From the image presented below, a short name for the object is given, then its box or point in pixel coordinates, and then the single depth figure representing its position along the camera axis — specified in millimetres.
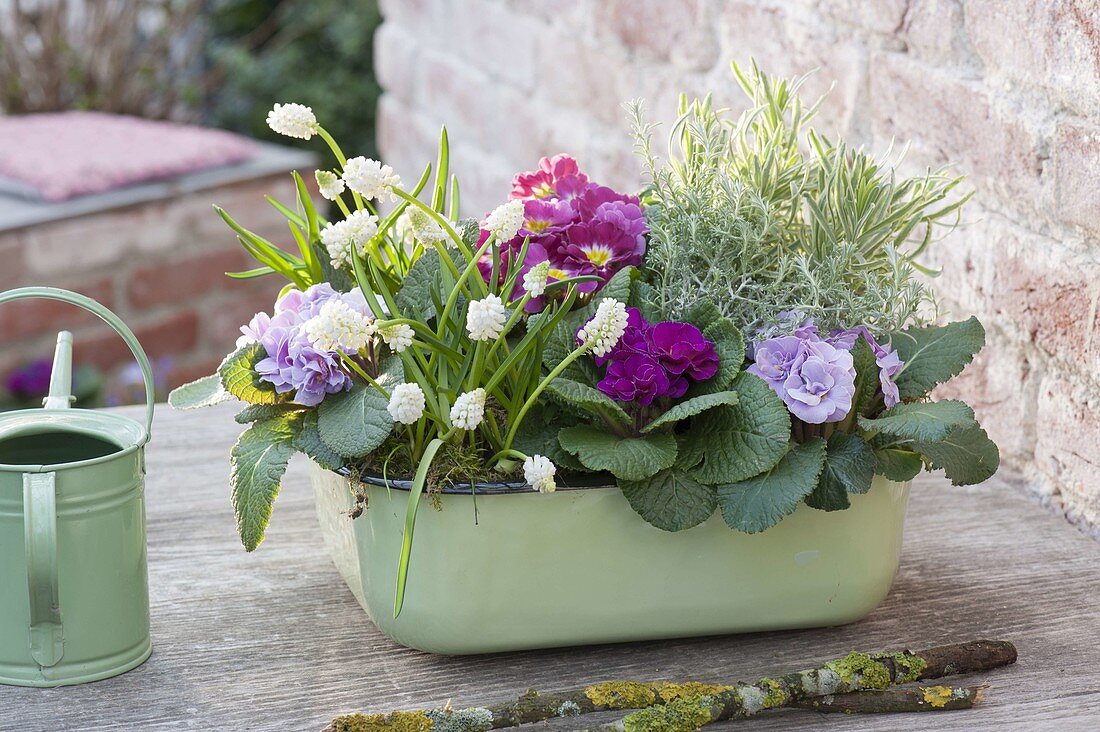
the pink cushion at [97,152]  4236
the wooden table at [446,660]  1764
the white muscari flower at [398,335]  1744
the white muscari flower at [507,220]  1776
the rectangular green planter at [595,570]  1782
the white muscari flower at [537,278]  1757
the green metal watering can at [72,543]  1746
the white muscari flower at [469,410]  1735
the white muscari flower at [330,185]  1852
